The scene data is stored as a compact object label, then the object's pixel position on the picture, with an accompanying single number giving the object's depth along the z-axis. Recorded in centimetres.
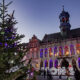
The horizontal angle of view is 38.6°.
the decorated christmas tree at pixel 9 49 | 455
